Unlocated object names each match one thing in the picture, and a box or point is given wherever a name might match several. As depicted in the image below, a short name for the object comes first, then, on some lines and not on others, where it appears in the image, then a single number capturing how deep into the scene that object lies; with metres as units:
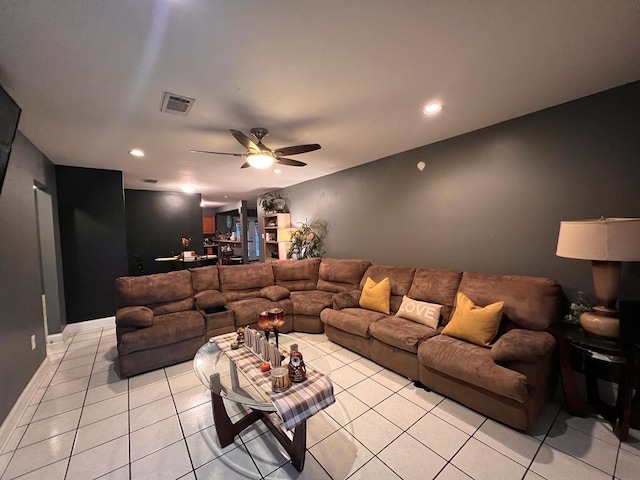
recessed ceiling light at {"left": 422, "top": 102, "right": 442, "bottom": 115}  2.32
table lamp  1.78
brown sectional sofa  1.95
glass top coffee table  1.55
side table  1.74
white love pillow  2.77
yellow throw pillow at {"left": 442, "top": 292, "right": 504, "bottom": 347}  2.29
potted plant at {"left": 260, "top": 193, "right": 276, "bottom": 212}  6.28
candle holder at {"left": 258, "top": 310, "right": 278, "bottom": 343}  2.07
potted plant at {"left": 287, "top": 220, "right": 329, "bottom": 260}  5.30
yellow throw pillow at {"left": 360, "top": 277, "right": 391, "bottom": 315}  3.26
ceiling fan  2.40
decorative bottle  1.70
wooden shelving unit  5.93
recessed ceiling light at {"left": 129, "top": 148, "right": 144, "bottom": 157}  3.37
